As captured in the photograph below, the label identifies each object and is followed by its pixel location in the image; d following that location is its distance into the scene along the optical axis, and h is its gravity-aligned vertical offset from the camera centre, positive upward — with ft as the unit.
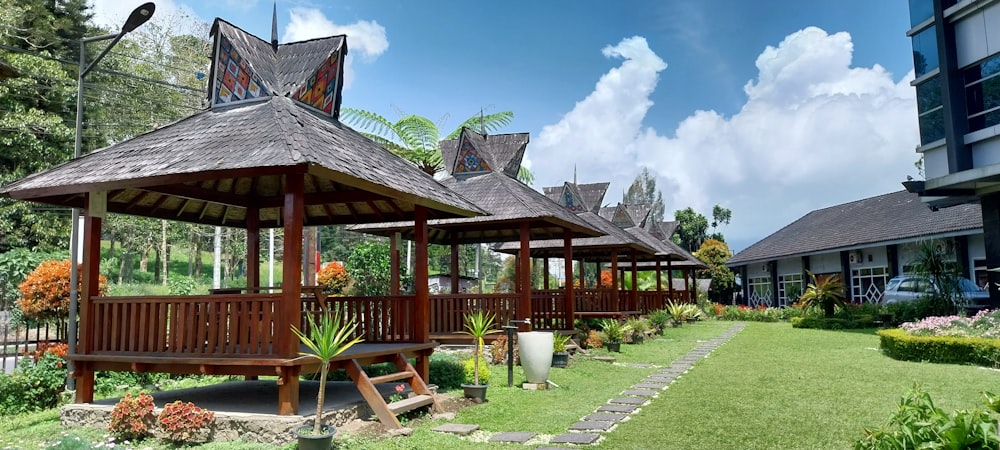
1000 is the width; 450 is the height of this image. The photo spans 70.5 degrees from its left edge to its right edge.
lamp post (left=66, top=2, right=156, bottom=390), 30.58 +8.79
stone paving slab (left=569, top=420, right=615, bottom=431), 25.57 -4.94
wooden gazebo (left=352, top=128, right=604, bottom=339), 48.39 +5.08
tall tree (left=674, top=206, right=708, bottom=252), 195.72 +16.13
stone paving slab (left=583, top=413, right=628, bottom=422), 27.32 -4.96
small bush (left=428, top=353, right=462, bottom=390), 37.04 -4.22
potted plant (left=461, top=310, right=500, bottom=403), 32.24 -4.20
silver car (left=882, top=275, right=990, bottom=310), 71.72 -0.90
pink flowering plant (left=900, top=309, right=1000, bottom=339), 50.06 -3.28
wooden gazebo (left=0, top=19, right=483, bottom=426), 25.34 +4.49
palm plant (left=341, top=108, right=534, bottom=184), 90.53 +20.79
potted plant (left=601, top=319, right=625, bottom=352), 56.65 -3.77
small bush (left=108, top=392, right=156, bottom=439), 24.47 -4.04
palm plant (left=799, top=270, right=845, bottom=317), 87.35 -1.29
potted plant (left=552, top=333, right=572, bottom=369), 45.11 -3.99
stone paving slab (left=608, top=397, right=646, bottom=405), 31.19 -4.94
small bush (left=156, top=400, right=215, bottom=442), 23.58 -4.01
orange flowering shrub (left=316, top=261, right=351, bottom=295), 77.00 +2.03
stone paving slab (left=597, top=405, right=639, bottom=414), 29.19 -4.94
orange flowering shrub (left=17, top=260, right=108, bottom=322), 42.42 +0.70
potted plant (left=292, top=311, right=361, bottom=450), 21.25 -2.16
